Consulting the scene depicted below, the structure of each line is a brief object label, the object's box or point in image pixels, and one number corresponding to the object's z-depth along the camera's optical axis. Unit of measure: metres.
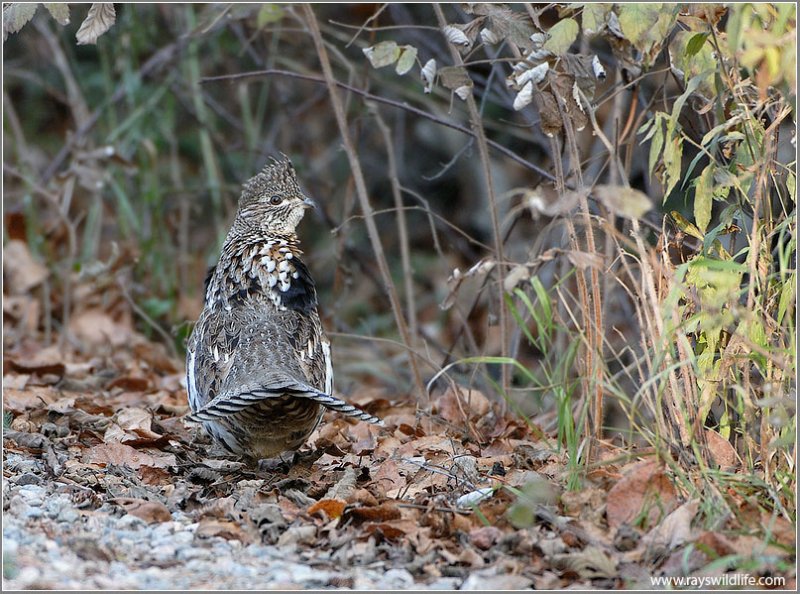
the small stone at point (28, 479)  9.36
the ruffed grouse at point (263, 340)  9.54
